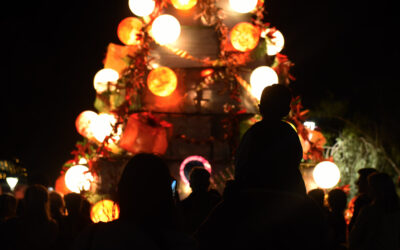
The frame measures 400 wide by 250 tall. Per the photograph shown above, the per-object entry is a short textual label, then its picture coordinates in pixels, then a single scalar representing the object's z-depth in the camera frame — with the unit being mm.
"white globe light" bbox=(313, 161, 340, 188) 8344
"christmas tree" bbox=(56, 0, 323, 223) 8195
